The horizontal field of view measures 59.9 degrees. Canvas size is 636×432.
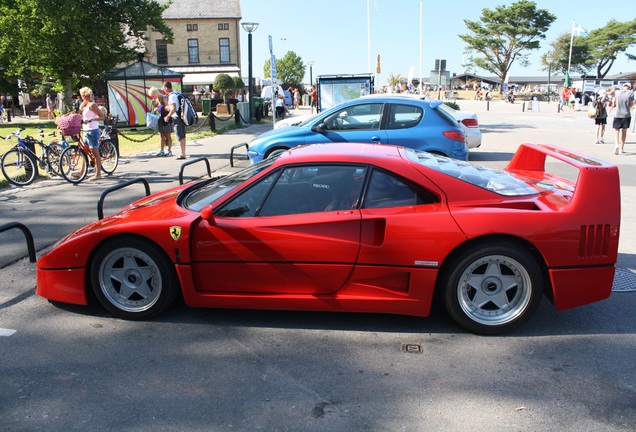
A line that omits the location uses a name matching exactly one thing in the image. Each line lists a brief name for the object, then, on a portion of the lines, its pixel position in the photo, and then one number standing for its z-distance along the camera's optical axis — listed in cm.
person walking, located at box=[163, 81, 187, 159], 1359
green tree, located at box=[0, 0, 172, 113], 2147
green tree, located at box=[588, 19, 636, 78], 7988
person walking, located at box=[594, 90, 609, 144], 1692
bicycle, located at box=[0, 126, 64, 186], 1054
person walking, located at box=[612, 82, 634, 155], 1416
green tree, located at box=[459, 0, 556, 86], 7506
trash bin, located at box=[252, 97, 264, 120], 2861
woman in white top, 1079
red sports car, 399
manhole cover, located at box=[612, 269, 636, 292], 511
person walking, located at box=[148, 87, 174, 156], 1401
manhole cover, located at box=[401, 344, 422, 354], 394
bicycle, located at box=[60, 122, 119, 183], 1084
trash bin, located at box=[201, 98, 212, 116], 3322
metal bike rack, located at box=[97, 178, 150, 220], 572
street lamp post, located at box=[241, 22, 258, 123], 2523
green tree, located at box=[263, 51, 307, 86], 9781
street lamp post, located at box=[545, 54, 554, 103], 8948
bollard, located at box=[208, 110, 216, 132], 2186
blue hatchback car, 968
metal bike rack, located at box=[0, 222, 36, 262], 537
